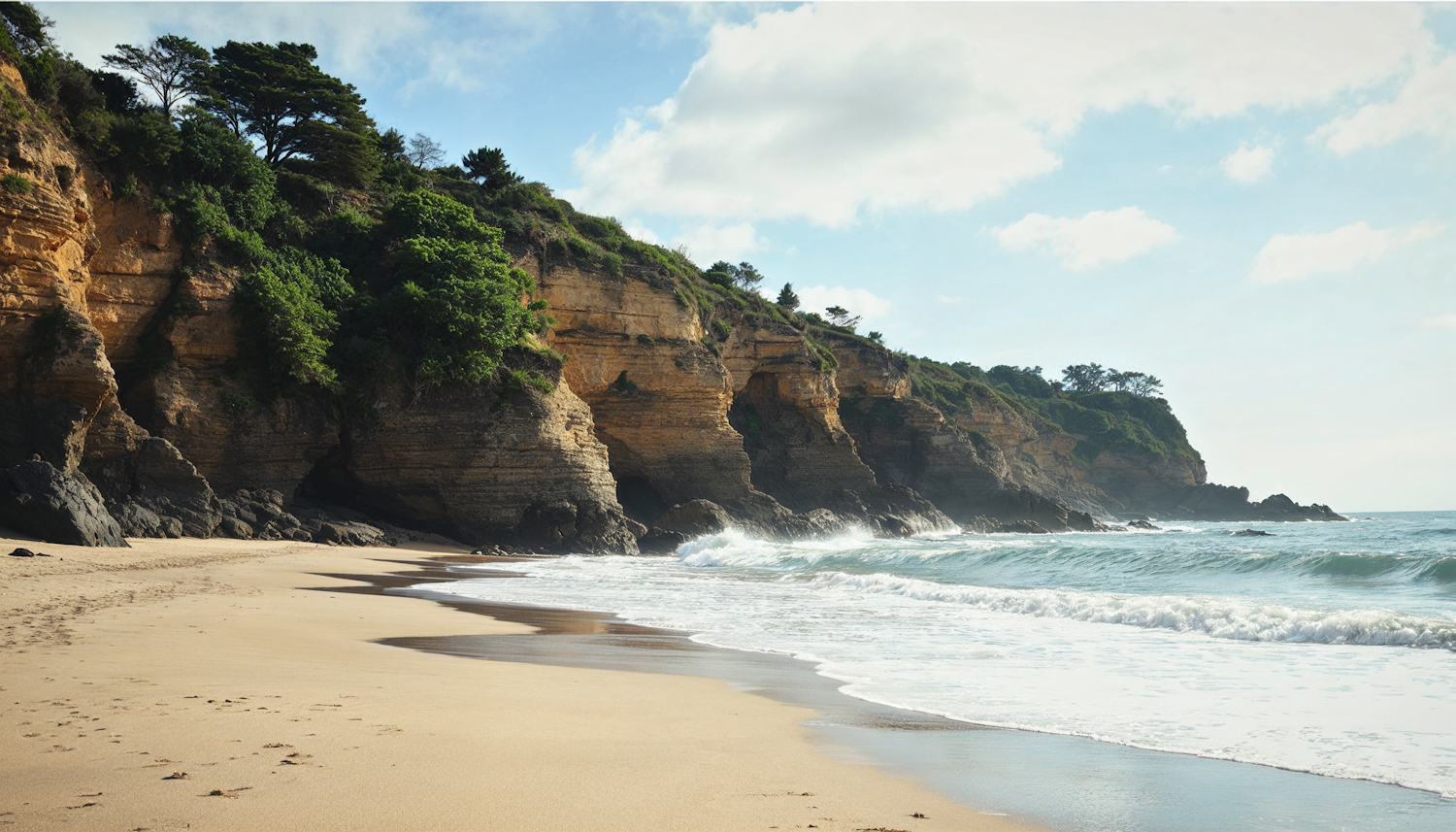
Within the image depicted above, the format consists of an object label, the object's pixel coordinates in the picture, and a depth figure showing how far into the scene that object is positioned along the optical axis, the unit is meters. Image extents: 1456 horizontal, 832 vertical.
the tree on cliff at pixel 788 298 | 65.31
